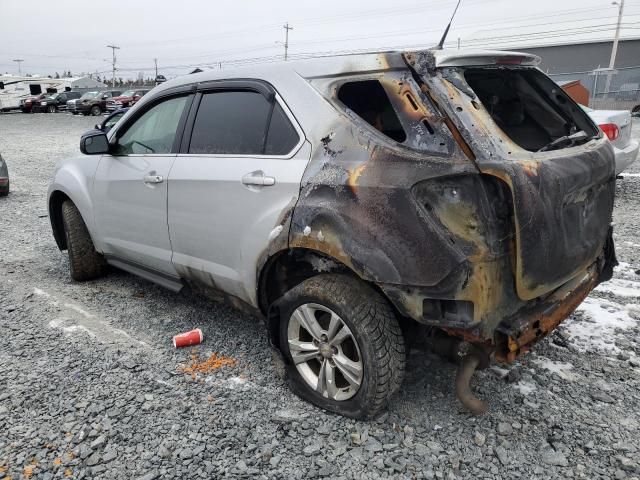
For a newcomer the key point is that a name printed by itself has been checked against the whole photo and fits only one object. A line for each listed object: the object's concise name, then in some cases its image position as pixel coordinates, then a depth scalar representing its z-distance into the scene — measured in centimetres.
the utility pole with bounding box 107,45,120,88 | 8000
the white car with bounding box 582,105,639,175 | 643
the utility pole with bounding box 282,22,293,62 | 6525
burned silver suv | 223
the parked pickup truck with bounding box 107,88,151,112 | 3137
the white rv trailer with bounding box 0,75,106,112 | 3791
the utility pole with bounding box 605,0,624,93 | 3712
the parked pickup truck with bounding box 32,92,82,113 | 3672
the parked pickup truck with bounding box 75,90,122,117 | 3186
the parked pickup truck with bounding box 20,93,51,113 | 3659
